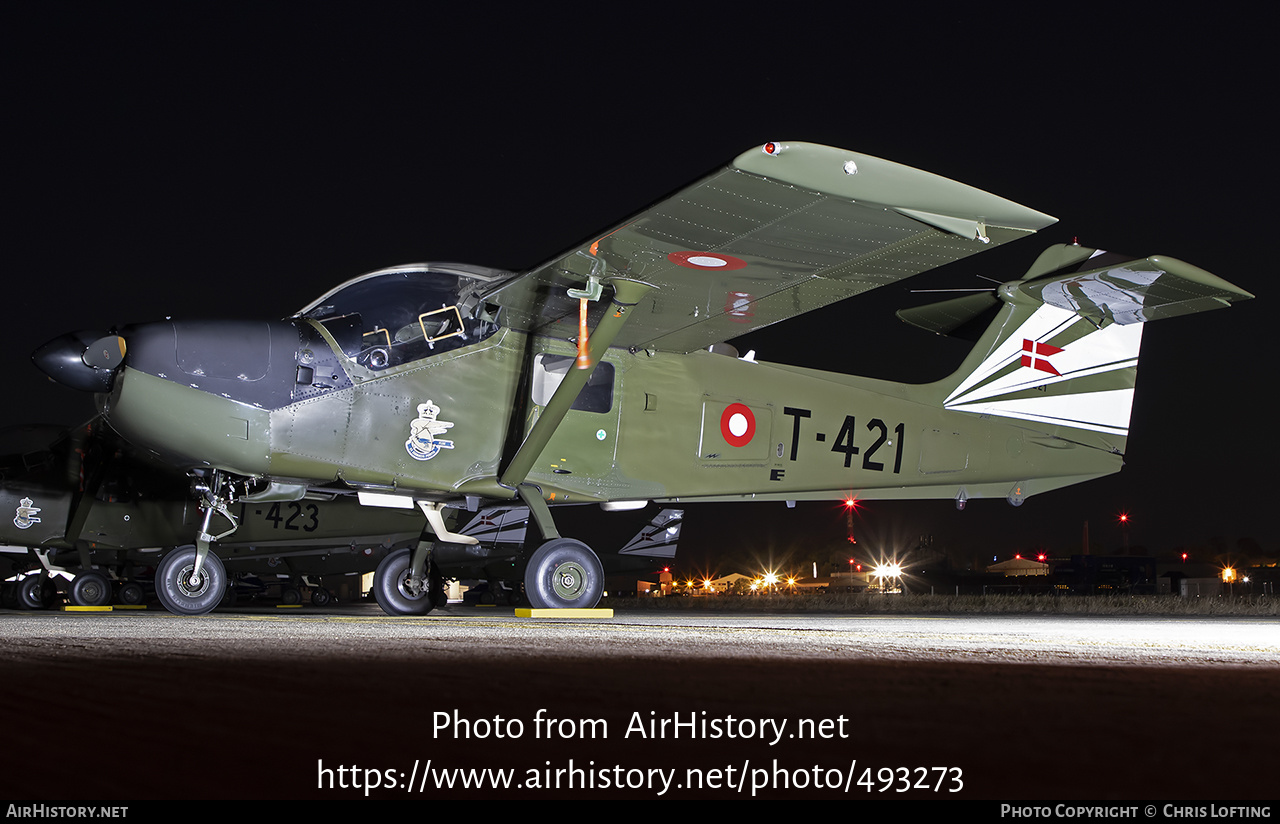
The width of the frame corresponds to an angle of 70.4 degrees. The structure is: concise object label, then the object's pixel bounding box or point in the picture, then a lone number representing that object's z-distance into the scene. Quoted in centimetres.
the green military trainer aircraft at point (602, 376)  597
